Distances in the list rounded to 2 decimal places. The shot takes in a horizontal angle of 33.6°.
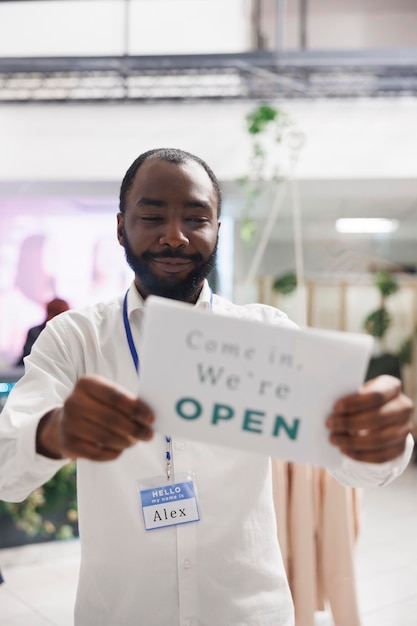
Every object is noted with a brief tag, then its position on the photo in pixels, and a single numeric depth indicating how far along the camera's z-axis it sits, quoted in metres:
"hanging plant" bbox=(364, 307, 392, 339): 7.90
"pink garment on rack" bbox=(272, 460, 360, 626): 2.85
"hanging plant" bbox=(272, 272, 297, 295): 7.63
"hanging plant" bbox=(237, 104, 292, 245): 5.22
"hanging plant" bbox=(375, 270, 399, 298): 7.92
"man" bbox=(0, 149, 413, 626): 1.17
